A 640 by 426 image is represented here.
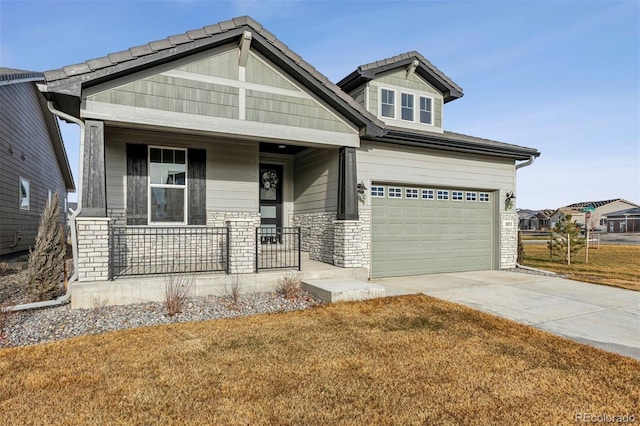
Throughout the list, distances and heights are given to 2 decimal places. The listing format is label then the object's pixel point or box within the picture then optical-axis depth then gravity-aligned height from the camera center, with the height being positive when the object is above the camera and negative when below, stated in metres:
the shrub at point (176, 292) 5.51 -1.39
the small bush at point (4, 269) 8.70 -1.48
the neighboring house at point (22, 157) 10.39 +2.05
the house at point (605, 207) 52.59 +1.11
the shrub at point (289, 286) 6.62 -1.48
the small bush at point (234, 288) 6.25 -1.46
